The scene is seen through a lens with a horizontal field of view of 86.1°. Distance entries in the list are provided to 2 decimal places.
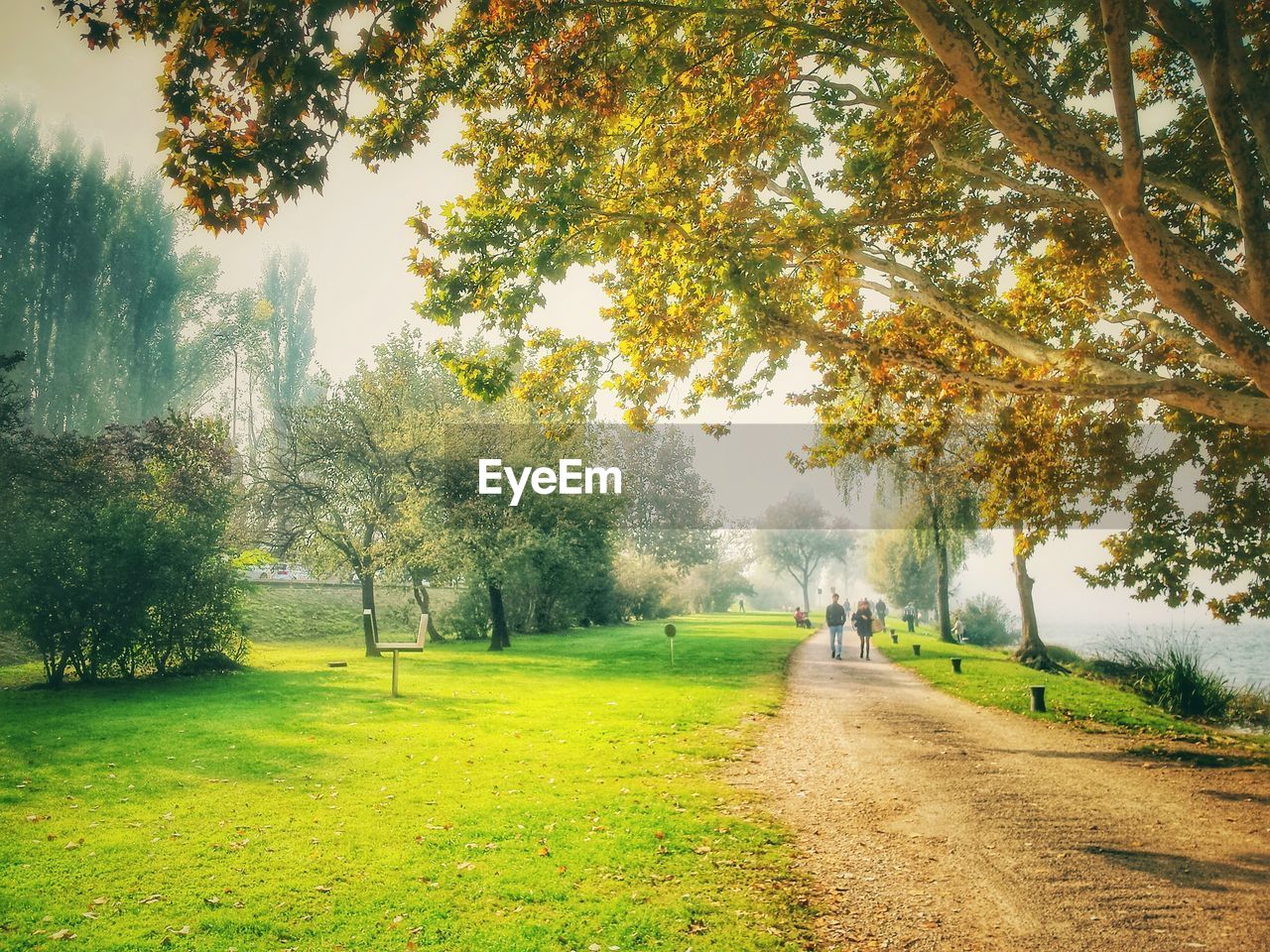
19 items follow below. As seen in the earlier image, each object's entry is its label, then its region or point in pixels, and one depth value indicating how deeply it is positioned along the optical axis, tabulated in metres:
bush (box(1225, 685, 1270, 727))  14.12
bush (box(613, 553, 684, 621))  47.59
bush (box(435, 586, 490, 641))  33.25
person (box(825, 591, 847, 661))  24.42
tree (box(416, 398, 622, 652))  26.41
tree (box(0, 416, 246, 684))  14.80
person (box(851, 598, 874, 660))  24.98
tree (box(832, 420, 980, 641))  29.03
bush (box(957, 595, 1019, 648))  40.53
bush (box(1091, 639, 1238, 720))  14.59
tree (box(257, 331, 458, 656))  25.42
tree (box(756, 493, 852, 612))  79.19
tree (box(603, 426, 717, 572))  61.03
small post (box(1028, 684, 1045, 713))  13.68
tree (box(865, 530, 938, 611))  52.59
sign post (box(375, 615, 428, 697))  13.84
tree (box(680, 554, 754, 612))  70.81
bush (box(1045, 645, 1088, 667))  26.17
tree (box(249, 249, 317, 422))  60.09
